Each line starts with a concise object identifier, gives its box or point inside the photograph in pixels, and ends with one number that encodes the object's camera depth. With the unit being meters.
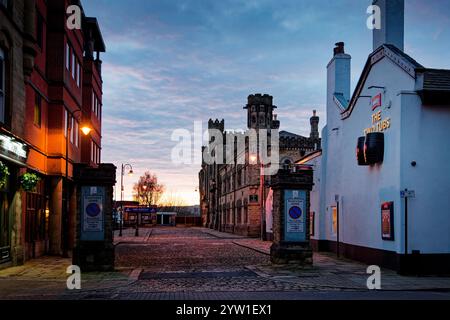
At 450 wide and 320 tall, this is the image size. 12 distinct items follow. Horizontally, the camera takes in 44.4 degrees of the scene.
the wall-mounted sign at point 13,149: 18.25
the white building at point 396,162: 18.45
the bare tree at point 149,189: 121.63
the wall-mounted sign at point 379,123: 20.08
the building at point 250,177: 46.12
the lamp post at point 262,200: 41.41
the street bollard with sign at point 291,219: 20.97
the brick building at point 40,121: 19.75
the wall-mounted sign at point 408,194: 18.48
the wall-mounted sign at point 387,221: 19.11
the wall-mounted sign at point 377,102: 21.02
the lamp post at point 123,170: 50.31
